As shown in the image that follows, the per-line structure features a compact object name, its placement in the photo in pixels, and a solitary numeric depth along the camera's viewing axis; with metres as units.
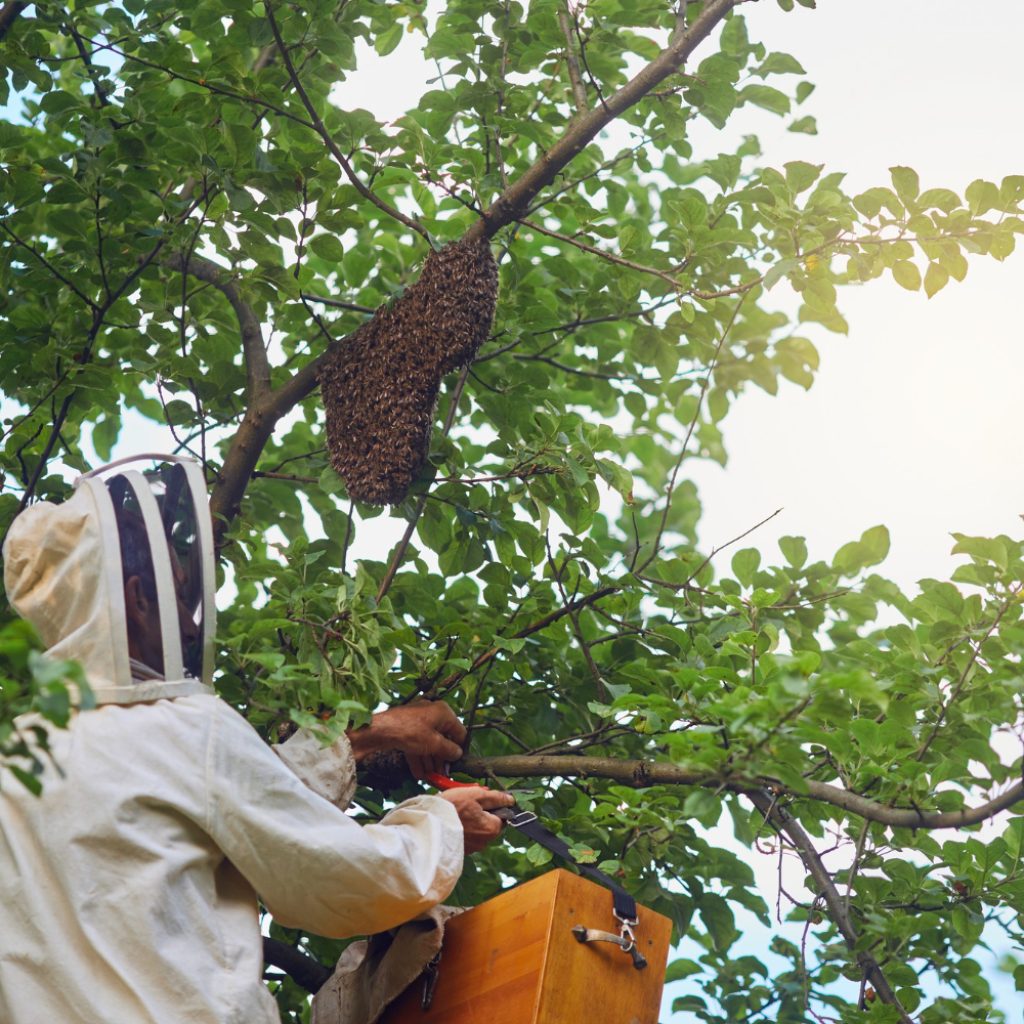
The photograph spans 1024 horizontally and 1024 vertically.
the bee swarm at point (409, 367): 8.40
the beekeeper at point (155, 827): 5.70
